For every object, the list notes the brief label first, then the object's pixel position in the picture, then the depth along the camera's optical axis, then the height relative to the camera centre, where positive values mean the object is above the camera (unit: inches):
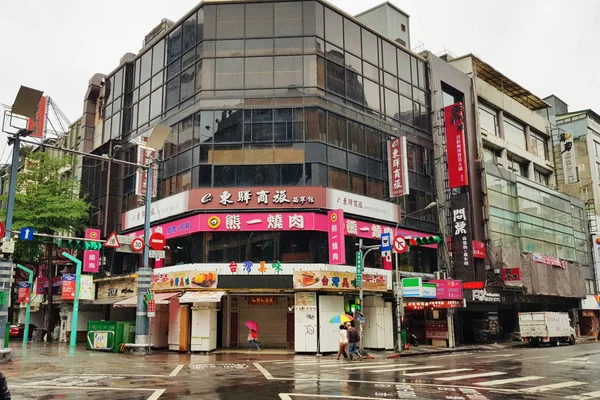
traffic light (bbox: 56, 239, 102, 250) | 956.0 +121.1
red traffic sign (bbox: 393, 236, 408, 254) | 1107.3 +132.8
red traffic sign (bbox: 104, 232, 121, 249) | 958.4 +125.3
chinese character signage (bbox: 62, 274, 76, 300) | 1339.8 +58.9
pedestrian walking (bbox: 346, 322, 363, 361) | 943.7 -54.2
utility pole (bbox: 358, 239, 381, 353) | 1047.0 +101.3
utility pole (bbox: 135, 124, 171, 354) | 999.6 +57.8
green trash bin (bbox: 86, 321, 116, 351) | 1083.3 -46.0
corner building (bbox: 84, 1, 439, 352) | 1107.9 +297.2
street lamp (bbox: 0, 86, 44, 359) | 836.3 +212.8
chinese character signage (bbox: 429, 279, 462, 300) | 1253.7 +46.2
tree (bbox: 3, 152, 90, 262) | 1448.1 +294.9
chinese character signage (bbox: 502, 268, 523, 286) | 1496.1 +87.7
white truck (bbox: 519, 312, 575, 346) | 1378.0 -51.2
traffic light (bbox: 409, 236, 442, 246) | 1023.6 +132.0
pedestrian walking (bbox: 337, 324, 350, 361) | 935.7 -50.3
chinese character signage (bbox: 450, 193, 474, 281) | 1429.6 +188.8
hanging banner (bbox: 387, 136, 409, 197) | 1266.0 +336.3
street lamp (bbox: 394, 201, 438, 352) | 1117.7 +7.7
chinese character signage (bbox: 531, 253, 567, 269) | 1656.0 +151.2
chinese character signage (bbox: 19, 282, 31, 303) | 1487.5 +54.4
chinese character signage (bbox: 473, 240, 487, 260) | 1473.7 +161.8
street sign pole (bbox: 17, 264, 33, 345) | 1476.4 -32.6
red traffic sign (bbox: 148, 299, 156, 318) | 1003.9 +7.0
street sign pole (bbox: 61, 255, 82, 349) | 1247.8 +32.6
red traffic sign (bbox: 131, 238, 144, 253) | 1023.0 +128.0
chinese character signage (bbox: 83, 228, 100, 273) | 1435.2 +137.0
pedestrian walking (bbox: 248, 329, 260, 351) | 1110.1 -55.9
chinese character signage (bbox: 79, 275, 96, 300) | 1320.1 +62.0
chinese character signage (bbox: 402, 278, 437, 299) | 1182.4 +45.6
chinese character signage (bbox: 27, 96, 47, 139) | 1637.1 +581.7
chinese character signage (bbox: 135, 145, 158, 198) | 1285.7 +325.4
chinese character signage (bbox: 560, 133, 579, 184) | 2116.1 +572.3
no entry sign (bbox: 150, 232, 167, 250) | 1011.3 +132.3
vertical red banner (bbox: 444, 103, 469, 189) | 1427.2 +433.2
